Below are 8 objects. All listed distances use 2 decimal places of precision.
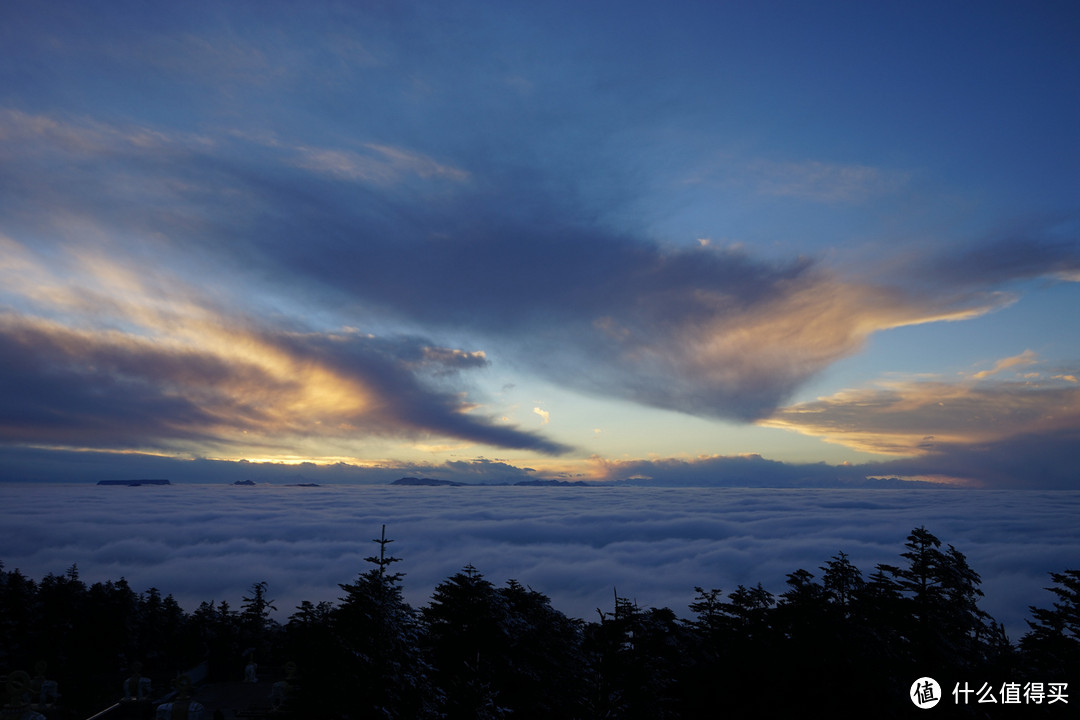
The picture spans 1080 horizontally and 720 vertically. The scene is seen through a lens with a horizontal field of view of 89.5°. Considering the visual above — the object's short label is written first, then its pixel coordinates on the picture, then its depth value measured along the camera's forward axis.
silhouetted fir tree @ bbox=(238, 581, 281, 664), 66.62
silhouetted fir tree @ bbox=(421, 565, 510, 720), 32.91
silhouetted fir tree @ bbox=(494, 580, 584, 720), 33.06
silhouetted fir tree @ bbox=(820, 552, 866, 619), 37.09
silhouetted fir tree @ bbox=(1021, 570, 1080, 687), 27.30
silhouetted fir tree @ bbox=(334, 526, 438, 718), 20.91
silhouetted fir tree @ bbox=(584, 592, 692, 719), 26.17
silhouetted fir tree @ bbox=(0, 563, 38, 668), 68.81
